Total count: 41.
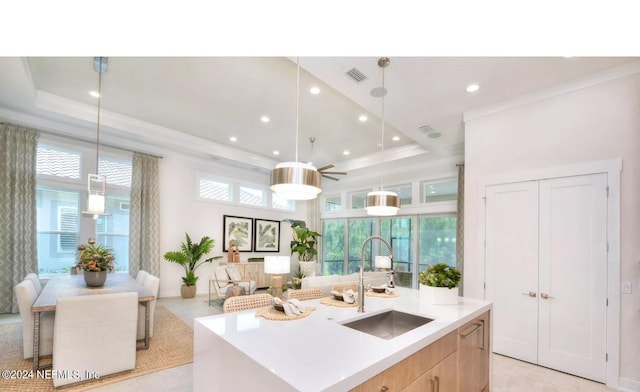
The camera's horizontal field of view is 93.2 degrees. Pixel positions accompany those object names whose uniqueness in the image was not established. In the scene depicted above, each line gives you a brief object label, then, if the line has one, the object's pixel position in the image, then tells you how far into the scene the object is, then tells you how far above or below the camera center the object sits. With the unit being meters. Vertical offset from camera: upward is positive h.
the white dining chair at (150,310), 3.70 -1.35
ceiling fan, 6.09 +1.31
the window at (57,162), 5.23 +0.69
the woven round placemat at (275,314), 1.96 -0.75
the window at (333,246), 8.76 -1.25
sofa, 4.43 -1.20
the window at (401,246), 7.07 -0.99
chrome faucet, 2.19 -0.66
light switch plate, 2.98 -0.79
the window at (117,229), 5.87 -0.55
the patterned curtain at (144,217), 5.96 -0.31
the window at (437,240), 6.42 -0.77
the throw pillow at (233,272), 6.19 -1.44
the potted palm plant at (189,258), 6.41 -1.19
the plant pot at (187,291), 6.41 -1.89
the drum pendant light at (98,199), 3.60 +0.02
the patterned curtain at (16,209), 4.66 -0.14
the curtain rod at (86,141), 5.25 +1.11
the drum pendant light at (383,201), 3.08 +0.04
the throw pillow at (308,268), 7.96 -1.70
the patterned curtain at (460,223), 5.99 -0.35
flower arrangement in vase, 3.60 -0.77
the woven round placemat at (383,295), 2.81 -0.85
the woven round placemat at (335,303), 2.38 -0.80
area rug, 2.75 -1.71
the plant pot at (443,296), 2.52 -0.76
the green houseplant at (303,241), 8.28 -1.06
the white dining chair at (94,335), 2.71 -1.26
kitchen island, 1.26 -0.74
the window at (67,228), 5.39 -0.50
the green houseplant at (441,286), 2.52 -0.68
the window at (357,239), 8.10 -0.95
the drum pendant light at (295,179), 1.85 +0.16
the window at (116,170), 5.88 +0.61
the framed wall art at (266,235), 8.07 -0.89
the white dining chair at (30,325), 3.04 -1.28
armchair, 5.82 -1.54
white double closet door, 3.16 -0.73
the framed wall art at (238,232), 7.49 -0.74
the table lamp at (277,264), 2.66 -0.54
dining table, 2.93 -1.05
